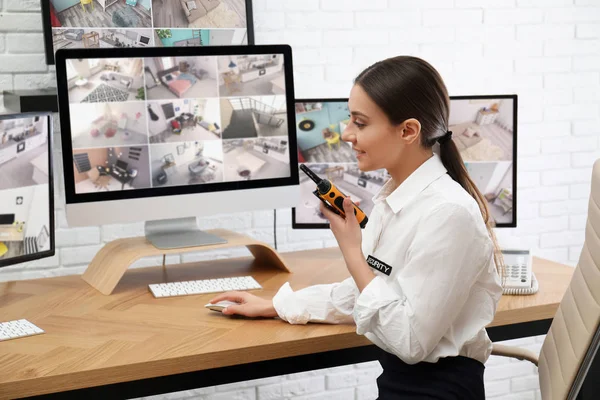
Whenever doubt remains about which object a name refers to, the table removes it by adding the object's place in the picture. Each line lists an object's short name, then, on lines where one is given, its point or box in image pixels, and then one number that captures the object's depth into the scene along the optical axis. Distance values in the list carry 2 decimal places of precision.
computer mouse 1.63
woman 1.32
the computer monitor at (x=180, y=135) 1.84
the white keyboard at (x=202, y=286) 1.80
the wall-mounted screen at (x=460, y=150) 2.12
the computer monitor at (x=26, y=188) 1.72
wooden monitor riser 1.83
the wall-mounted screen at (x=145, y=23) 2.16
